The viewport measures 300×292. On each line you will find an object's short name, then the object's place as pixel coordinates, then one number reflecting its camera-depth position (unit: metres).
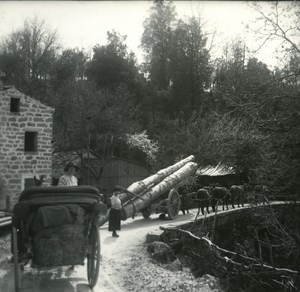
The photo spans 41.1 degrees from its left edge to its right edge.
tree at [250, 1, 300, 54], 11.23
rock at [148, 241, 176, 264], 10.07
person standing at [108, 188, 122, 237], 12.19
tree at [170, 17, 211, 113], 38.72
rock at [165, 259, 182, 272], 9.65
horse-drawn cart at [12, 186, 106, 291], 6.07
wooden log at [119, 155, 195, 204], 13.98
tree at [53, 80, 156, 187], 30.67
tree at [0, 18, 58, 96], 38.00
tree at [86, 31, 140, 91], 36.78
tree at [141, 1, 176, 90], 40.94
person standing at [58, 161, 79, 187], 8.01
